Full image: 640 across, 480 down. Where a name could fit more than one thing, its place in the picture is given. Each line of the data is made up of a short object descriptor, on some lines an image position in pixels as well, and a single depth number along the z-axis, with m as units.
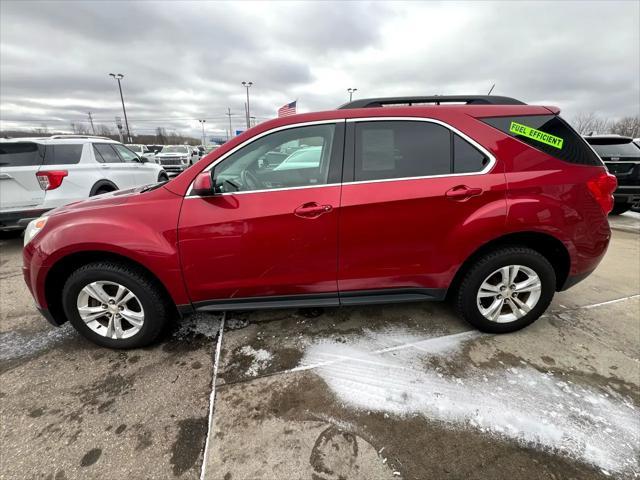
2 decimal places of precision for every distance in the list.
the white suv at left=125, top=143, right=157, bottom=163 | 27.09
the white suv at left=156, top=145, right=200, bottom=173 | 19.02
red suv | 2.30
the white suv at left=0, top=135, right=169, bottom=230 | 4.99
